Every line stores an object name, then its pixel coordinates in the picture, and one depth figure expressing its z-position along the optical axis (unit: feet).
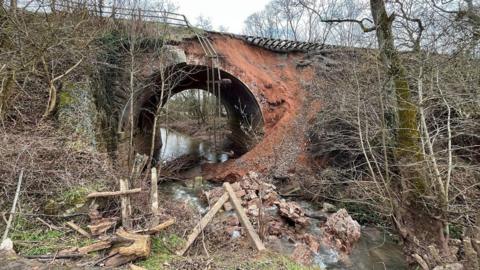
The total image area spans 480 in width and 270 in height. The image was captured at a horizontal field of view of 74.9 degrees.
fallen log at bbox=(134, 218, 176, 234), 15.94
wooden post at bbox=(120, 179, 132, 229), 16.63
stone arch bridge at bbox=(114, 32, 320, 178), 41.14
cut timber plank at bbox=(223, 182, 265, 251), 17.17
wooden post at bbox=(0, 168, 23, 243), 14.03
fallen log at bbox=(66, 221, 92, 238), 15.49
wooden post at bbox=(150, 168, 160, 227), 17.06
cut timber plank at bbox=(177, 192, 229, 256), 16.21
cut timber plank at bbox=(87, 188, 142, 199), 17.80
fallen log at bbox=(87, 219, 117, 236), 15.67
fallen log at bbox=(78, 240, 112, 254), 14.01
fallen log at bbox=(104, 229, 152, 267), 13.52
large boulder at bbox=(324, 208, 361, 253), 24.59
